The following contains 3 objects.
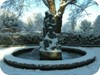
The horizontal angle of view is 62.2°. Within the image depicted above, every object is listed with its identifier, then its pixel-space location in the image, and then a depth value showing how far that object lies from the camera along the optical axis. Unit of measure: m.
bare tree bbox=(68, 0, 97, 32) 8.12
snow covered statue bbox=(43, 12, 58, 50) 3.40
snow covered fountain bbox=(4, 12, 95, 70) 2.99
